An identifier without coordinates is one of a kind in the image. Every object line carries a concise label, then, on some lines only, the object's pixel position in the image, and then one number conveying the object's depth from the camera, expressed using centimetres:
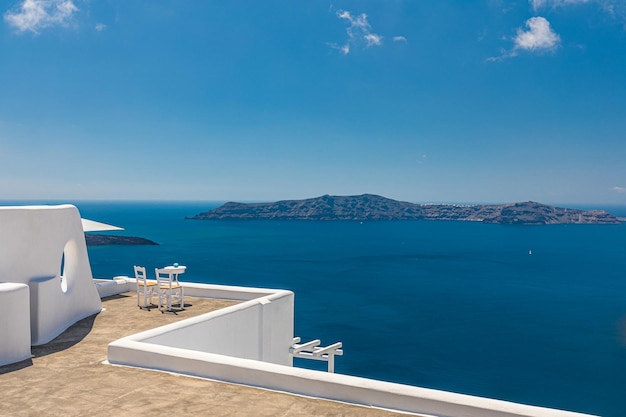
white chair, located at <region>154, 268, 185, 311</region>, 1132
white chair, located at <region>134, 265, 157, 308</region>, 1156
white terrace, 584
